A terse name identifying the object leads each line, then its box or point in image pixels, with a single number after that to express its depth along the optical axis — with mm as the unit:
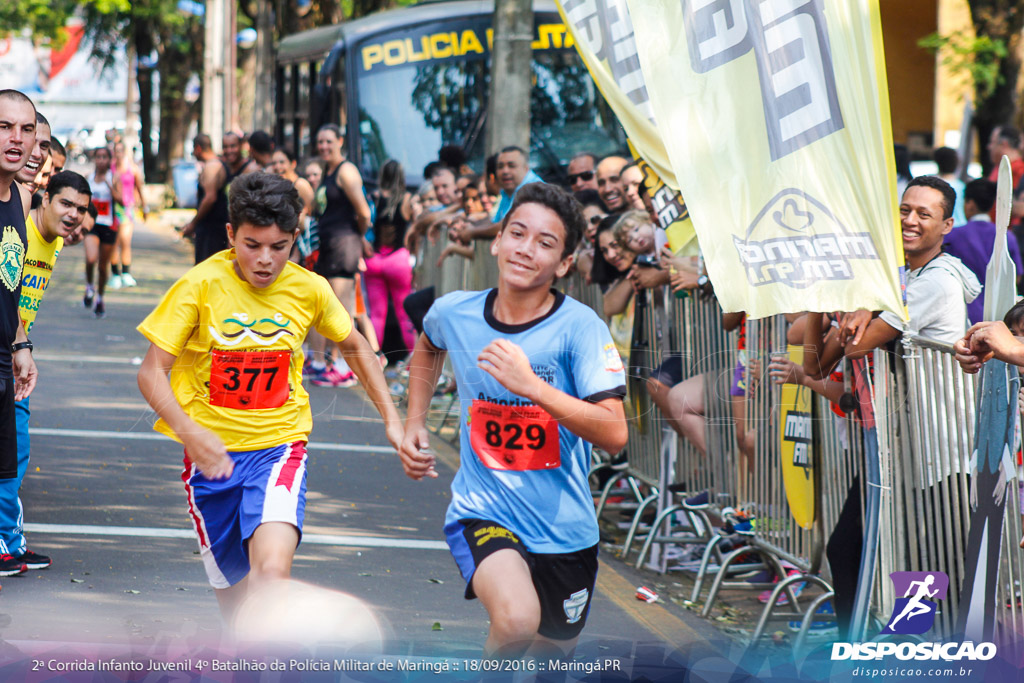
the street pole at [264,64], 27000
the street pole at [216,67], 29344
